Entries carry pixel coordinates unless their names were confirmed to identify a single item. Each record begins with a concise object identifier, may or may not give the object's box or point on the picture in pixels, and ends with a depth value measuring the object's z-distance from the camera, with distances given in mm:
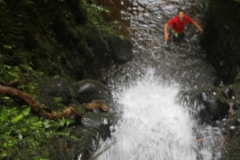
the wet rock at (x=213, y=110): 4801
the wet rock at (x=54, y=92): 3531
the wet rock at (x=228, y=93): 5050
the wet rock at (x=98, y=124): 3936
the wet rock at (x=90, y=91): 4621
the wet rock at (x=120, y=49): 7292
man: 7519
